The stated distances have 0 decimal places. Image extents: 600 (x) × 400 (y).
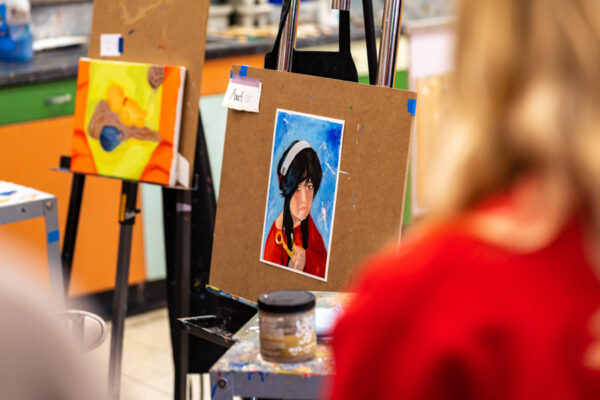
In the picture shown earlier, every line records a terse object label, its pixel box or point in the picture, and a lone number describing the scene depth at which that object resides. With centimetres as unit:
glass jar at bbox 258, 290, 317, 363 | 258
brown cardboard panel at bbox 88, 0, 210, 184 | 332
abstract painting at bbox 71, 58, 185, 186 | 335
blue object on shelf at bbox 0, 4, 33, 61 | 442
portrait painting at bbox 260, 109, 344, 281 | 296
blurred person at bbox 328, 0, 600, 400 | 163
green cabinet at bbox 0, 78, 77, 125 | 420
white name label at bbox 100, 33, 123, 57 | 346
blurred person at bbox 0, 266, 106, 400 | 106
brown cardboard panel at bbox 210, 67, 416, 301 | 288
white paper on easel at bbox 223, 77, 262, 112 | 304
